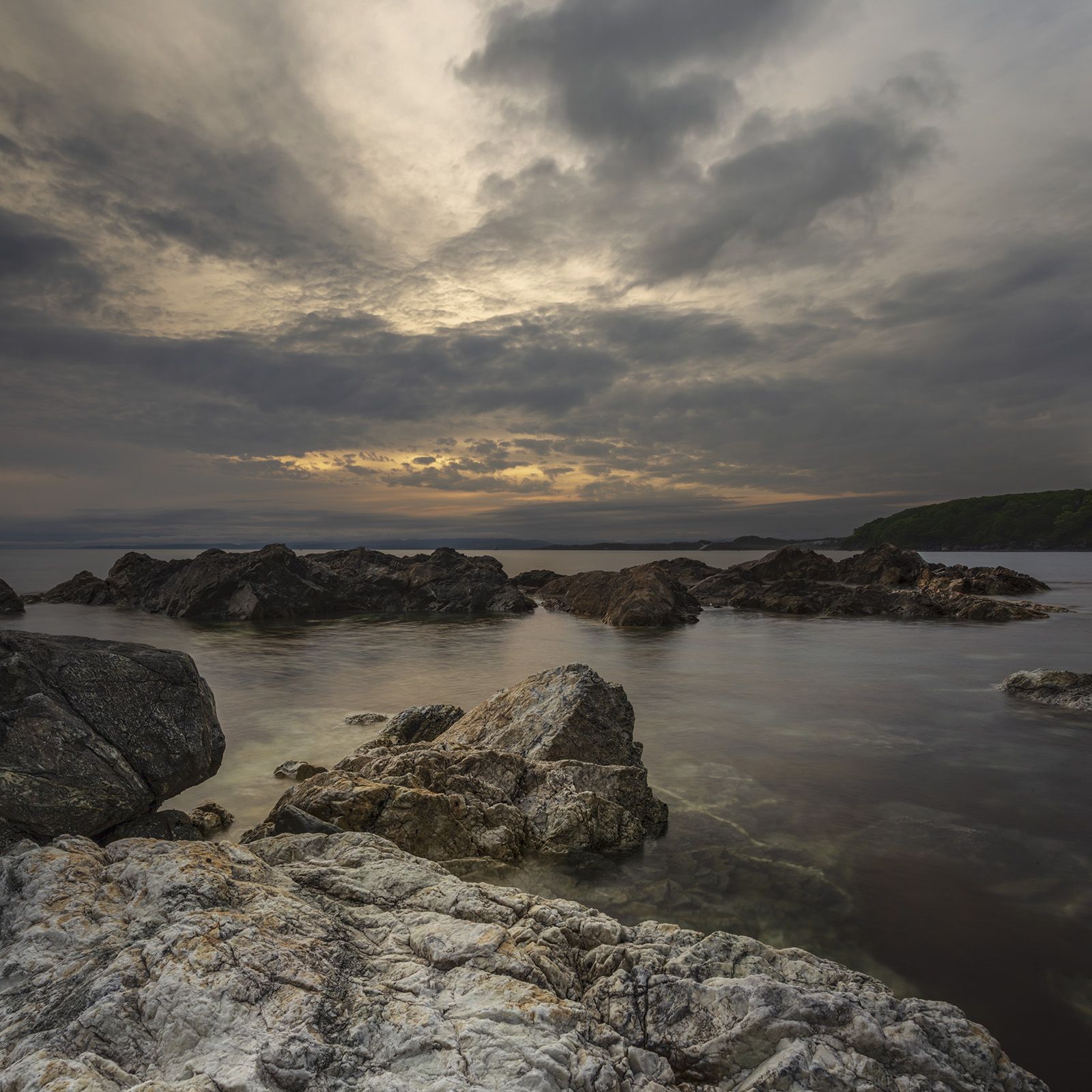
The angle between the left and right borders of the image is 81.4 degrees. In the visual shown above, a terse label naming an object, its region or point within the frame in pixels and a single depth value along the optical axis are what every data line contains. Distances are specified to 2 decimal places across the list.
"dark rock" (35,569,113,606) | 39.75
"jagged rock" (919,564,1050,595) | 40.73
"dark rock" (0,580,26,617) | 32.62
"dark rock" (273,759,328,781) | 9.72
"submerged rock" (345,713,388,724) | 13.31
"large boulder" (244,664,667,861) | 6.74
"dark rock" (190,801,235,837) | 7.78
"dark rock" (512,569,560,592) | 54.88
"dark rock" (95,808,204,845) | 6.10
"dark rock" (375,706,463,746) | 10.61
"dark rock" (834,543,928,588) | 46.47
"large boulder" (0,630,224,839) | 5.43
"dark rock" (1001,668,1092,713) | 13.95
